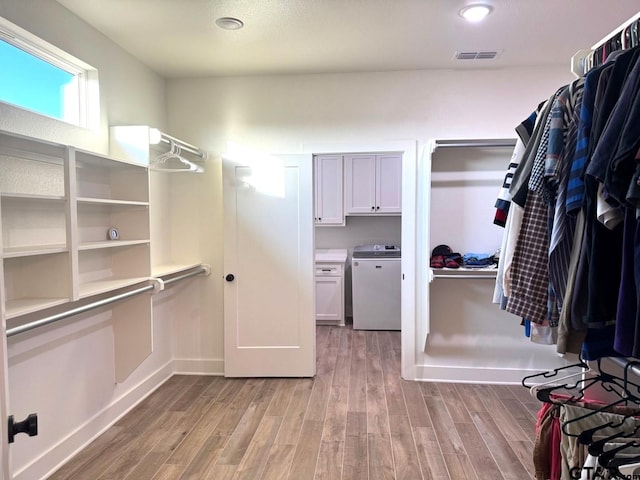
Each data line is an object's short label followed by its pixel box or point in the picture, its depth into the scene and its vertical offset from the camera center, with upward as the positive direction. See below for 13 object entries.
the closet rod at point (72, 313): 1.72 -0.45
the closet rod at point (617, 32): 1.28 +0.64
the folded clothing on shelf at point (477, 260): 3.20 -0.30
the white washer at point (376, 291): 4.99 -0.86
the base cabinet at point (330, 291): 5.27 -0.90
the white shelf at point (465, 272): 3.15 -0.40
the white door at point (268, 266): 3.46 -0.38
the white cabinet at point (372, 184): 5.18 +0.48
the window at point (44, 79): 2.03 +0.81
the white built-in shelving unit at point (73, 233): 1.91 -0.07
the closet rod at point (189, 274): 3.04 -0.43
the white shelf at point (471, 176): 3.33 +0.38
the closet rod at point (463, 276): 3.24 -0.43
